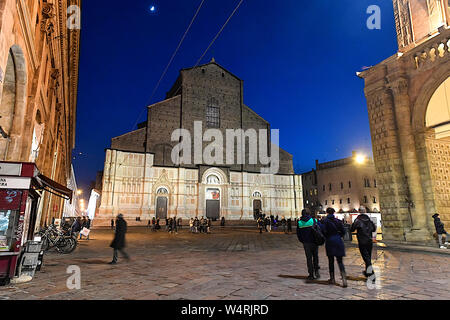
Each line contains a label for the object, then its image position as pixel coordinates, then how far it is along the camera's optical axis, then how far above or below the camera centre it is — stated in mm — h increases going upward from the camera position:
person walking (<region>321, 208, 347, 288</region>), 4309 -442
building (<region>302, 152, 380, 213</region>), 37281 +3979
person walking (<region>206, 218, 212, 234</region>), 19288 -1115
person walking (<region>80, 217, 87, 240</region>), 15980 -666
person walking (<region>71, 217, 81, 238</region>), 11246 -660
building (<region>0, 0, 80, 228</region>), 5293 +3491
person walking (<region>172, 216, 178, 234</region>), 18559 -1023
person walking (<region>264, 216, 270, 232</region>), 20911 -868
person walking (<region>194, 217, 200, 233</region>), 19431 -917
